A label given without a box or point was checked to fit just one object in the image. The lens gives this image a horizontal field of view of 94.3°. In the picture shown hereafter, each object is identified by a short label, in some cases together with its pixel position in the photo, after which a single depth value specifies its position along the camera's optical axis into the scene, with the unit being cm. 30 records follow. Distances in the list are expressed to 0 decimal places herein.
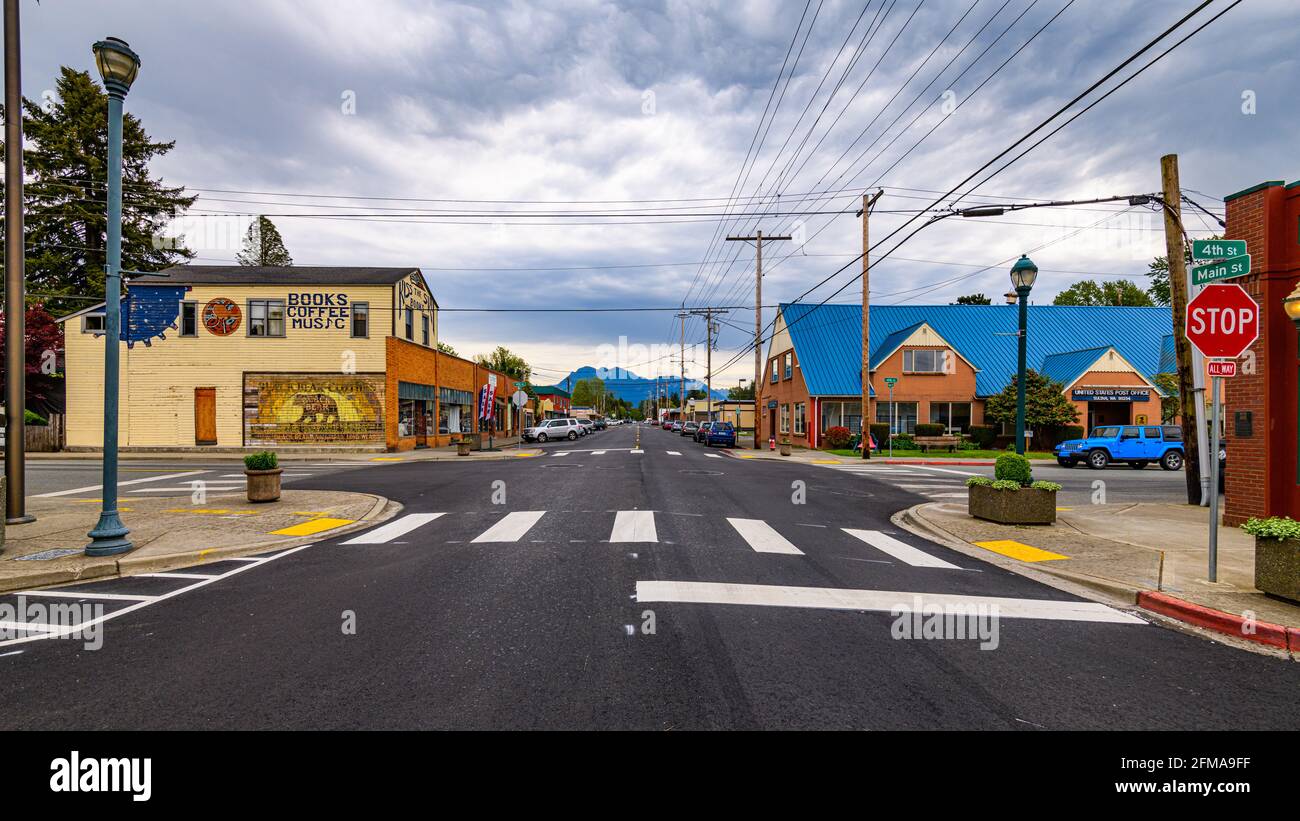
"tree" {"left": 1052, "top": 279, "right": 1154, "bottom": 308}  6138
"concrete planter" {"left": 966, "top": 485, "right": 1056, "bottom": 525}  1026
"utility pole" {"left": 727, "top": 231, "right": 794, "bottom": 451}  3497
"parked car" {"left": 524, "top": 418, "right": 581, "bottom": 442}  4700
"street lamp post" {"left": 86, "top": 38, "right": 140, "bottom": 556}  768
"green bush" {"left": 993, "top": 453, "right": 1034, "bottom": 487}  1046
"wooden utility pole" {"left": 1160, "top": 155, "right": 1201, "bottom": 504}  1298
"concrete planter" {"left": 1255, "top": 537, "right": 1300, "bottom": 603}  577
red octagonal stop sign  639
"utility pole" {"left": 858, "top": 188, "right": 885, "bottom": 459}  2572
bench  3359
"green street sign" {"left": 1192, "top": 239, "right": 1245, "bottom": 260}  768
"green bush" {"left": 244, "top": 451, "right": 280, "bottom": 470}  1220
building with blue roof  3466
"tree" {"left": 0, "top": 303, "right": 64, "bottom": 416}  3159
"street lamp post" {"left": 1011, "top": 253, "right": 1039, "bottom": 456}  1059
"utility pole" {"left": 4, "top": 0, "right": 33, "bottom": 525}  954
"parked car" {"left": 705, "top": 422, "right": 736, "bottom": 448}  4128
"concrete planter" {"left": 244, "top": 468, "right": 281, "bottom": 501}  1219
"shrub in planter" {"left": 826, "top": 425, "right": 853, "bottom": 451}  3519
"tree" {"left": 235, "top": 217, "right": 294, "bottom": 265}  6353
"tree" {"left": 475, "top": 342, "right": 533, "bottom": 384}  8438
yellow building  2888
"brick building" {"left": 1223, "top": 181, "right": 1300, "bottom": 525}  942
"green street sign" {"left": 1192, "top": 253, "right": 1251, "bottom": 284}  740
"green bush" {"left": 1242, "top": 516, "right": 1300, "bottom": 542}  584
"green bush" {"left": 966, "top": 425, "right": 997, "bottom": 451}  3459
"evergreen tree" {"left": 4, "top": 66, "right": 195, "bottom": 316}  4044
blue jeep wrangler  2455
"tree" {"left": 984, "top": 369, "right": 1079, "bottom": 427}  3216
